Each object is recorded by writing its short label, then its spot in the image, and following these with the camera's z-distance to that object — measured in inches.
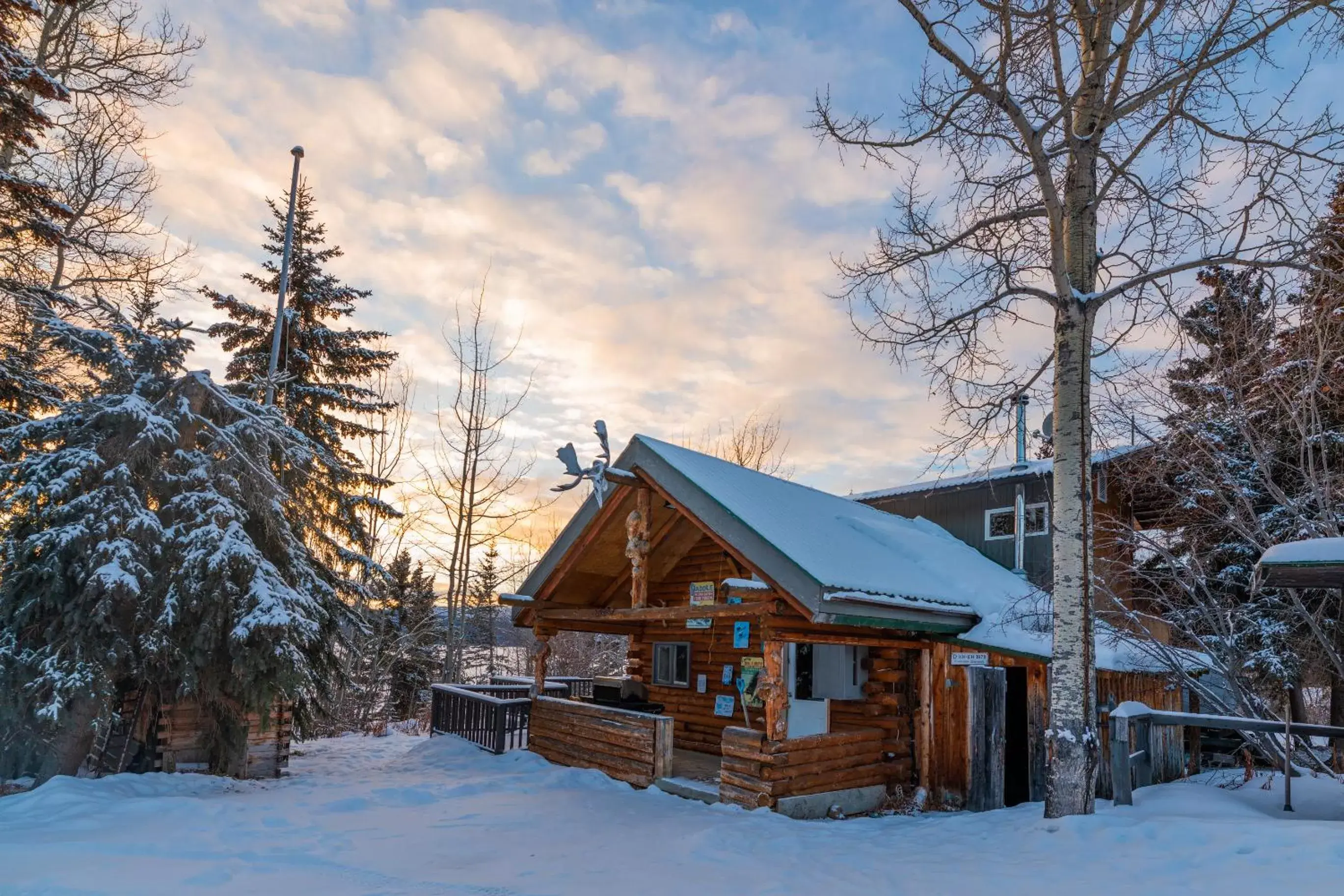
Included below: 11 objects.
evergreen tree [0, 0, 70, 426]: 395.2
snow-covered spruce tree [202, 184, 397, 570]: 716.0
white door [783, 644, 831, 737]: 425.1
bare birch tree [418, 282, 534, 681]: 937.5
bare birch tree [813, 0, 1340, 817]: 323.0
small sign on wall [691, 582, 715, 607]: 471.2
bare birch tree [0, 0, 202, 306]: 524.1
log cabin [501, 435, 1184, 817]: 388.5
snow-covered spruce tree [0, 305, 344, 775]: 360.5
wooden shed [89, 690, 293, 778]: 401.4
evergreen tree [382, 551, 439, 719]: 1108.5
